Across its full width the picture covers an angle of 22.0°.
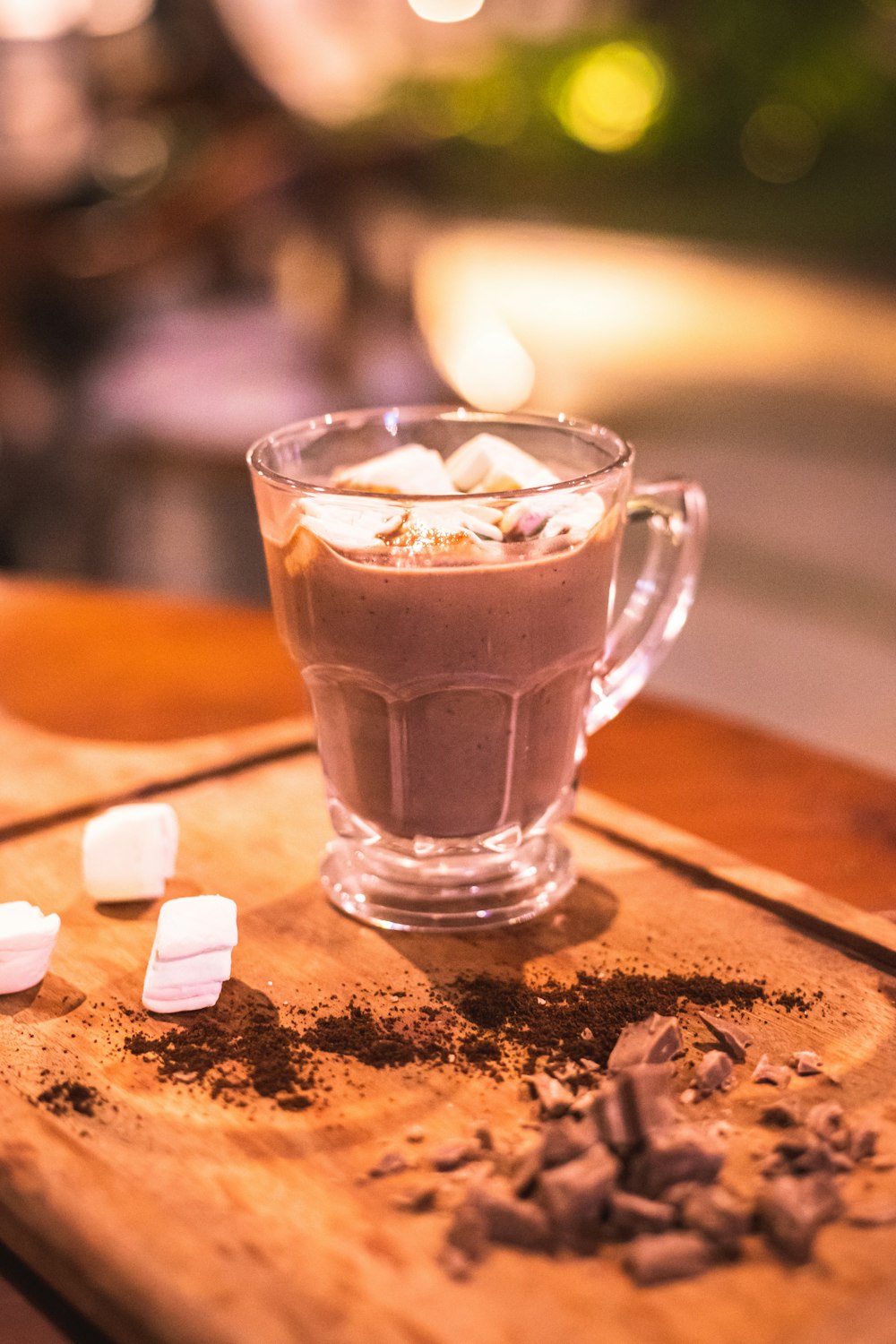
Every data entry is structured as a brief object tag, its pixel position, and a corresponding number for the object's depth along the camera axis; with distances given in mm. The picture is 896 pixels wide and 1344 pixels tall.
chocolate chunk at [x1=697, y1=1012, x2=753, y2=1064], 444
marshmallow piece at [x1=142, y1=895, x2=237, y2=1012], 458
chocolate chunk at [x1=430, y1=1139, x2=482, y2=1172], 413
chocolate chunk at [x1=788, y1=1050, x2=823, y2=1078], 440
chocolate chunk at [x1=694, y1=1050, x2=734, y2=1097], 434
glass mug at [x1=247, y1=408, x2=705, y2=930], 476
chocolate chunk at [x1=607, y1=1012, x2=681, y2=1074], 435
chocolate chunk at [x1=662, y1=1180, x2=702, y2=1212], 400
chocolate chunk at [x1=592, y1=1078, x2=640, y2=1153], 408
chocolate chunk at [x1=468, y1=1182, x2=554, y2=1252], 393
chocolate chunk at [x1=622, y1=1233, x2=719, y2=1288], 387
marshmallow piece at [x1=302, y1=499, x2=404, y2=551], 474
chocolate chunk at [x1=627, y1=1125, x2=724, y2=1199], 403
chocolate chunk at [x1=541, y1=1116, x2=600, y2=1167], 407
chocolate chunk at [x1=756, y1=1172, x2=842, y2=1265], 392
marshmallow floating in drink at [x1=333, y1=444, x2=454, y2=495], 496
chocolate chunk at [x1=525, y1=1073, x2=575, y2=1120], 427
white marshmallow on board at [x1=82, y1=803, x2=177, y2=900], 500
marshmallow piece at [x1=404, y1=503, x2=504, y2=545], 470
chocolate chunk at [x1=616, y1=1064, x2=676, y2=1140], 409
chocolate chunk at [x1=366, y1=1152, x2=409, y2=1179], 412
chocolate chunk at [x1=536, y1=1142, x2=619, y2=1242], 395
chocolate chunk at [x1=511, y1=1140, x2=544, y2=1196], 404
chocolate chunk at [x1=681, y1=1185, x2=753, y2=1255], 393
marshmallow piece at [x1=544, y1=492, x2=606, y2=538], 478
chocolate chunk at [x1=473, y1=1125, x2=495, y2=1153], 419
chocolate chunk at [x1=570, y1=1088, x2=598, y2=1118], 426
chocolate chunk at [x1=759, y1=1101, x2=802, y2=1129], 424
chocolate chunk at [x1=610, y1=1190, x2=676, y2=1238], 396
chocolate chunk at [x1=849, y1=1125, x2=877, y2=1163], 415
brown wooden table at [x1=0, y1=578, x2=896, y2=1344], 540
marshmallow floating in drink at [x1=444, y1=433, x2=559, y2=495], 493
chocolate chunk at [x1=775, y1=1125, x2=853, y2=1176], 410
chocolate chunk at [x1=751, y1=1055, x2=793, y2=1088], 437
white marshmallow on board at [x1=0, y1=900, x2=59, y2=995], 461
